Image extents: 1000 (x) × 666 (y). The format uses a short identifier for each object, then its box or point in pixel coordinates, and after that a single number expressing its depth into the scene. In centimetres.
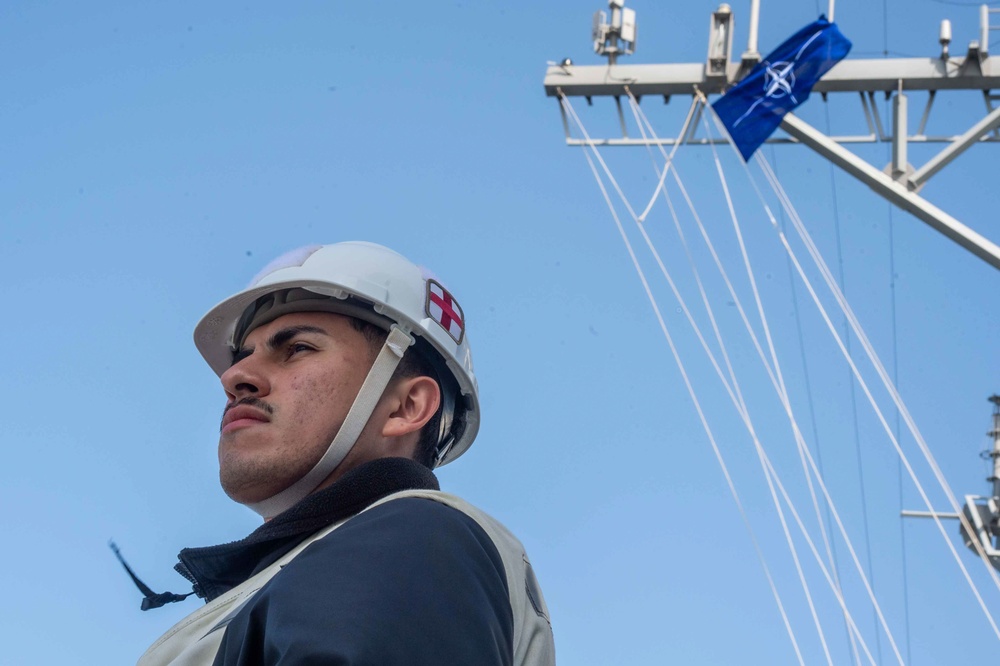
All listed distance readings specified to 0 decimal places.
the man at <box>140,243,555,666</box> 234
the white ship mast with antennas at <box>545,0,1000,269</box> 1139
